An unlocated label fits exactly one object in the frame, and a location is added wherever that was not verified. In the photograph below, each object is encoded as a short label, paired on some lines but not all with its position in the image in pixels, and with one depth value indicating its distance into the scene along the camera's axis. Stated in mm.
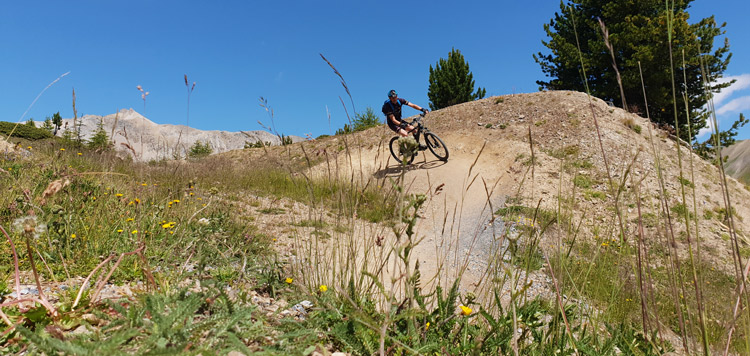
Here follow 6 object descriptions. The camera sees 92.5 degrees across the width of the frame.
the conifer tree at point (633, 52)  15781
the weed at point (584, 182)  9807
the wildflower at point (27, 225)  1402
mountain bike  10602
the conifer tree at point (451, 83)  26844
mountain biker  9555
